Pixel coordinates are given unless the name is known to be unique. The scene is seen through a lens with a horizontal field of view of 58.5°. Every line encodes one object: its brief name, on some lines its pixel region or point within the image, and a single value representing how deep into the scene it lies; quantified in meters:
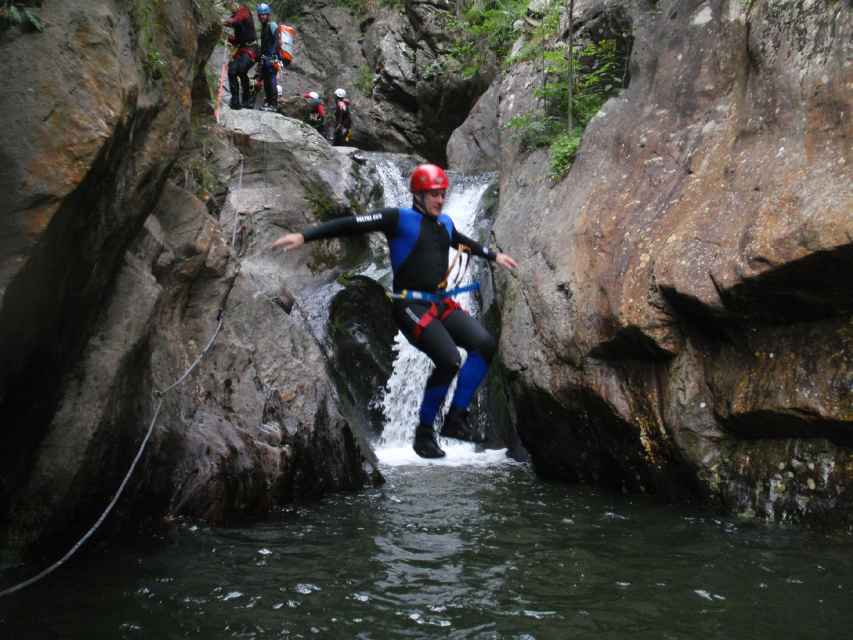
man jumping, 6.53
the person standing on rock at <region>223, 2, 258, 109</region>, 14.28
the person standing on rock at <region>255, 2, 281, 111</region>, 15.93
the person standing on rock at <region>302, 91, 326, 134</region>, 23.53
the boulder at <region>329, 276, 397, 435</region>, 12.01
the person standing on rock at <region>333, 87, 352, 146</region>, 22.98
